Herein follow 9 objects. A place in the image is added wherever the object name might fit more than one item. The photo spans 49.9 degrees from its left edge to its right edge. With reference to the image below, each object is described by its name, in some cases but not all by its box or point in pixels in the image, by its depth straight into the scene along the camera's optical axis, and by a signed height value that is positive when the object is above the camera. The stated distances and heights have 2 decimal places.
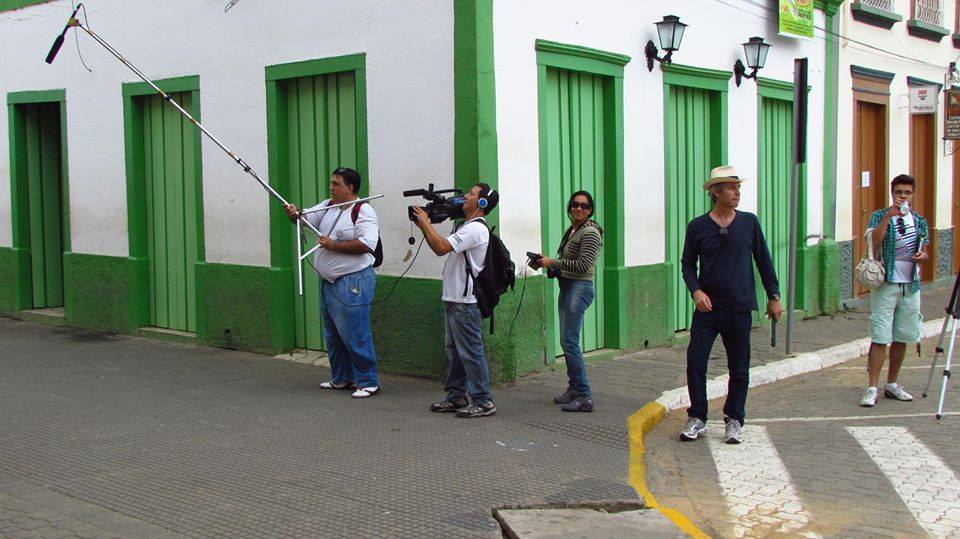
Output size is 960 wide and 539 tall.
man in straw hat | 6.75 -0.44
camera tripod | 7.55 -0.89
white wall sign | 15.88 +1.74
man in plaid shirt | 8.16 -0.51
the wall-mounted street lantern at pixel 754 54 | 11.48 +1.79
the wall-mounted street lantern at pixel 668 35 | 10.04 +1.77
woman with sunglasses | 7.40 -0.42
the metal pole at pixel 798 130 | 9.82 +0.80
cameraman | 7.09 -0.50
